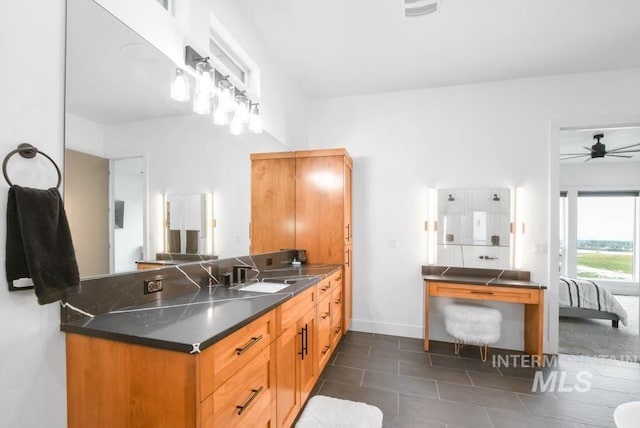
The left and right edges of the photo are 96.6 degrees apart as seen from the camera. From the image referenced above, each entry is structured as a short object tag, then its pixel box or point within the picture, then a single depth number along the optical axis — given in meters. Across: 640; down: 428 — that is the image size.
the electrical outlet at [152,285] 1.54
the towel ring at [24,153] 0.99
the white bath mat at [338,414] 1.88
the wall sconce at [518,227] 3.19
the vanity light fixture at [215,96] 1.70
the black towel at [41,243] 1.00
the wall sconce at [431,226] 3.38
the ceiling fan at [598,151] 4.23
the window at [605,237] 6.04
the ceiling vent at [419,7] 2.08
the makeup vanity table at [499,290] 2.80
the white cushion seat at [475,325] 2.86
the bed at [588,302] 3.77
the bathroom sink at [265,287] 1.94
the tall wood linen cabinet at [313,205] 3.09
